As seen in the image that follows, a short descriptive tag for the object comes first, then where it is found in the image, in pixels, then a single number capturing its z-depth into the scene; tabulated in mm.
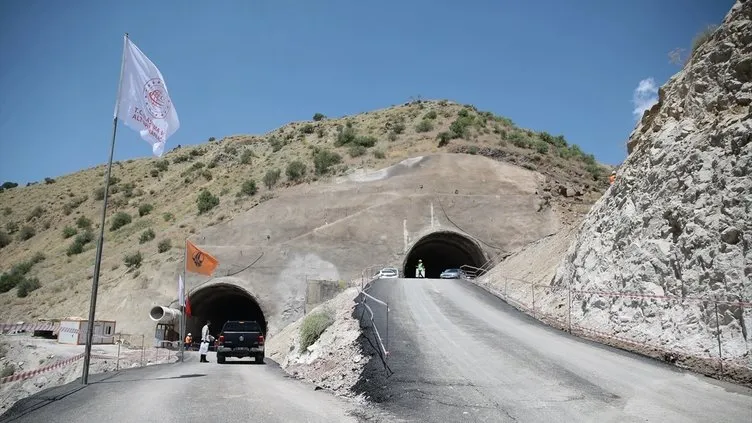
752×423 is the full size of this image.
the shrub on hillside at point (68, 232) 62500
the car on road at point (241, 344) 21219
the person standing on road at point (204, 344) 22125
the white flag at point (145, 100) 14287
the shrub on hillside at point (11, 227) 71481
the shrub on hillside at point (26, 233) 67875
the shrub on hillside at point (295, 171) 50000
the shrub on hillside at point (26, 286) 43938
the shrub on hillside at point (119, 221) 59844
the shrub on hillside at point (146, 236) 46328
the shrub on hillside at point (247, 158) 68100
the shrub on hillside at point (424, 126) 59219
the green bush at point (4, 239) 66875
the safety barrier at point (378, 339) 12446
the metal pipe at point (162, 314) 32906
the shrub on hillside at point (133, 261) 41094
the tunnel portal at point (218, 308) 36781
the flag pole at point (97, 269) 13071
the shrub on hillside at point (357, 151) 53750
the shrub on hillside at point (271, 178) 50656
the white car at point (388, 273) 36656
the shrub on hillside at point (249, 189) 49484
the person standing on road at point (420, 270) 43959
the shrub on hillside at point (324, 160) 50031
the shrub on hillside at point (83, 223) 64812
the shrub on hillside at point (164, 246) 41625
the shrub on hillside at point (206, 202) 48938
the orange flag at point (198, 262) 22109
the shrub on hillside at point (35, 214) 74625
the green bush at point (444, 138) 53375
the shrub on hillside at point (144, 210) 62281
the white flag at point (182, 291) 24055
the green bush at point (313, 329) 19141
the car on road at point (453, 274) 37938
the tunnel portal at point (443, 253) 40938
